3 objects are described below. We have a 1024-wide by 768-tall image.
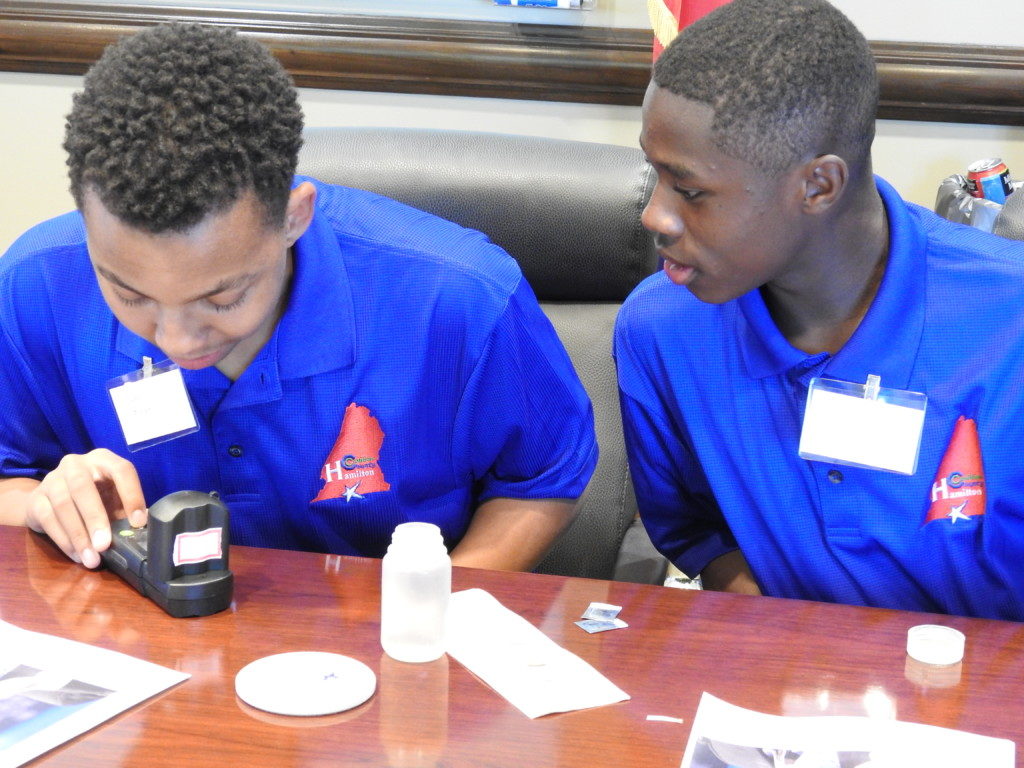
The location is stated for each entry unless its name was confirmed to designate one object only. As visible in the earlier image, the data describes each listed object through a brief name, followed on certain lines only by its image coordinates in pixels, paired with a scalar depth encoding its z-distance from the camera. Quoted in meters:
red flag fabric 2.23
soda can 2.04
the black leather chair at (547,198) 1.58
